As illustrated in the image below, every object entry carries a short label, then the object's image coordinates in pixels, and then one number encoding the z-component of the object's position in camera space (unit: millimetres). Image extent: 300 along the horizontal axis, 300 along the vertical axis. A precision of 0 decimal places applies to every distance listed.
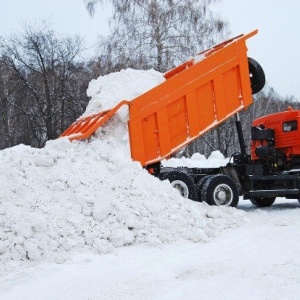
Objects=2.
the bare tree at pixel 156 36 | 19328
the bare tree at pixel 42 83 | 20969
